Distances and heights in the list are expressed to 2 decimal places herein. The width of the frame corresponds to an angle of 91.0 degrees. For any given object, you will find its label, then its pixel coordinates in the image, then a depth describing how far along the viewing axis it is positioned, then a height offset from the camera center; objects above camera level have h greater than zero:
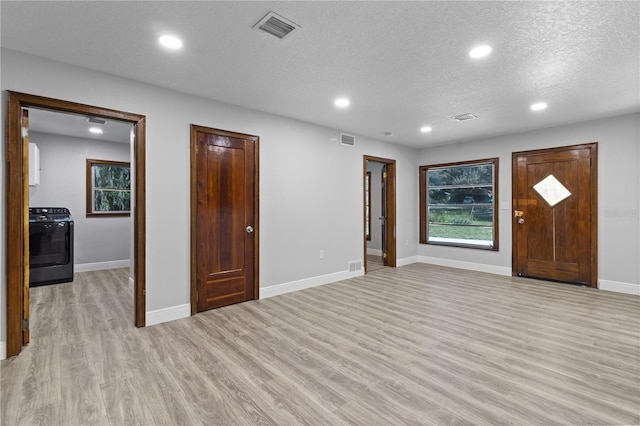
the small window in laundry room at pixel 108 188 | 6.16 +0.53
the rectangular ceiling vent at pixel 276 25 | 2.21 +1.38
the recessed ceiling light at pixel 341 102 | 3.90 +1.41
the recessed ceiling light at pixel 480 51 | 2.60 +1.38
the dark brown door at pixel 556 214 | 4.84 -0.02
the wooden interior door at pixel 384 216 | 6.64 -0.07
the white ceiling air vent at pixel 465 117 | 4.54 +1.41
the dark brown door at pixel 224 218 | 3.73 -0.05
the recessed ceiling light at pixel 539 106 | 4.03 +1.39
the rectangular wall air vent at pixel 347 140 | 5.39 +1.28
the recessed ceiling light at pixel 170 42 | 2.45 +1.37
